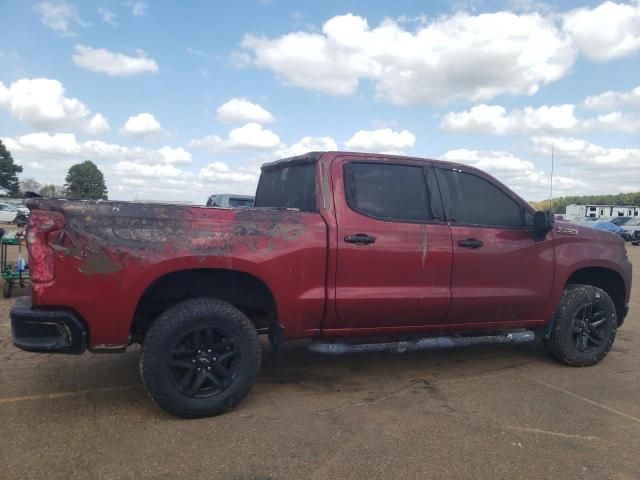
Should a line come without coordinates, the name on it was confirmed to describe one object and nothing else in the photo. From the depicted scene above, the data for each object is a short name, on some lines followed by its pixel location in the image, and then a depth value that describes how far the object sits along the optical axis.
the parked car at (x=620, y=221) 34.00
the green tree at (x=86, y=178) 93.78
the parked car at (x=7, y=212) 30.99
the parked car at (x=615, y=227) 31.17
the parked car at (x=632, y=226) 31.42
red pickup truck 3.28
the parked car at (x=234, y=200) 15.16
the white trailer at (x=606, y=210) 54.59
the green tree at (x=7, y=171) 79.44
